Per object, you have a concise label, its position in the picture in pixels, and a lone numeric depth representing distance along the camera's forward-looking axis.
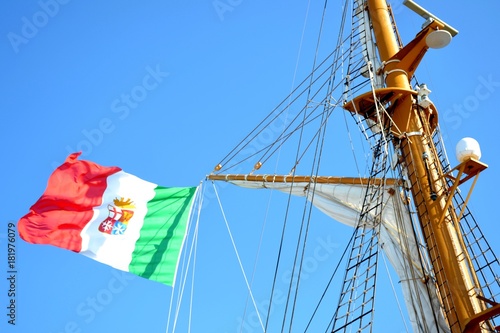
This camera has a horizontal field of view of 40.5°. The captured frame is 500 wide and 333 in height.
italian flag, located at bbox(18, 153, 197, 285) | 13.70
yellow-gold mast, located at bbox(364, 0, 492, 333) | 11.18
